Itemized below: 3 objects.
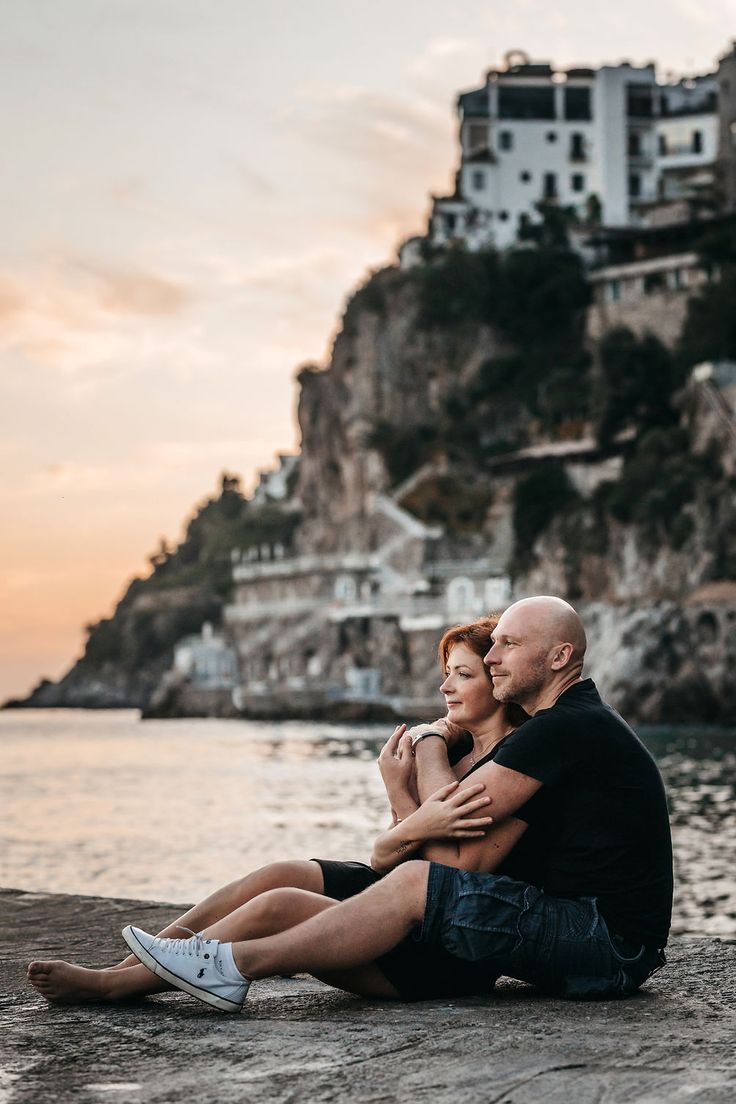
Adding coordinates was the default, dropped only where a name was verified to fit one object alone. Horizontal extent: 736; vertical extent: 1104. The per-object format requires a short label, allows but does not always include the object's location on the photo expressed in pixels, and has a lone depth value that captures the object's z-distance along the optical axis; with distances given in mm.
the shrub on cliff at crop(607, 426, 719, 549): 58906
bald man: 5090
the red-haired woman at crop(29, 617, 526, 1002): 5156
